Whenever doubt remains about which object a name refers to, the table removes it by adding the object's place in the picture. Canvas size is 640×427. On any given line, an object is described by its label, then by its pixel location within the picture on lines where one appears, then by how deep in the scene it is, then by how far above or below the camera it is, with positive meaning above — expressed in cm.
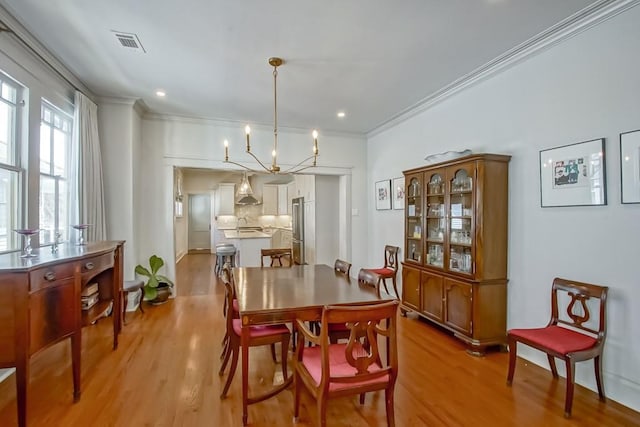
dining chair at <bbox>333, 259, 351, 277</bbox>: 316 -55
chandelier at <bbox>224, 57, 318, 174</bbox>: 311 +150
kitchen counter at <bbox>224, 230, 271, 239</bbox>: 596 -42
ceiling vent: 272 +154
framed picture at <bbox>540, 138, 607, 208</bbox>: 243 +30
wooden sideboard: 183 -56
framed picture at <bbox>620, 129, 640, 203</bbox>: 219 +32
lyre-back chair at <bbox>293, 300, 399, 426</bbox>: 169 -86
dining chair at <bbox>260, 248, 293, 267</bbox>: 407 -50
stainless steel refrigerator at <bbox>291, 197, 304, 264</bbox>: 739 -40
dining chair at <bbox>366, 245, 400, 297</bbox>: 469 -83
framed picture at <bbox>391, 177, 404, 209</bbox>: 490 +32
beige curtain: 362 +53
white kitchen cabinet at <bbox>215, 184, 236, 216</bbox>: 1002 +45
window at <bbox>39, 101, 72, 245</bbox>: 327 +48
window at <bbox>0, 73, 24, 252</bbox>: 264 +43
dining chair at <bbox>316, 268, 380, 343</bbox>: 252 -92
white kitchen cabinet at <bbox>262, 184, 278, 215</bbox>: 1009 +48
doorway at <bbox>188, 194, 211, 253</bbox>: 1088 -29
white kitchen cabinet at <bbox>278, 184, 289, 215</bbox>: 941 +45
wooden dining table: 202 -60
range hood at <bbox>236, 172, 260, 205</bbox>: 839 +38
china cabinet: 310 -38
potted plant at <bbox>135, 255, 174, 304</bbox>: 450 -99
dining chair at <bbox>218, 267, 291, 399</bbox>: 235 -91
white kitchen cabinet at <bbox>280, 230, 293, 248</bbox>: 870 -69
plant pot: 466 -119
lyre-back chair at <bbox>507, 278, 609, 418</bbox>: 221 -94
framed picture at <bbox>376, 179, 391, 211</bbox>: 524 +32
